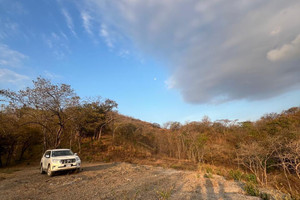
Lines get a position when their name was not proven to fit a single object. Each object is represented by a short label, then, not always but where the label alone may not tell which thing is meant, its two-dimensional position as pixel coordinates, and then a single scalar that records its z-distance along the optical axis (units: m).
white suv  8.60
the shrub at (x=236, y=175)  8.89
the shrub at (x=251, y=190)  5.99
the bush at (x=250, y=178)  8.21
